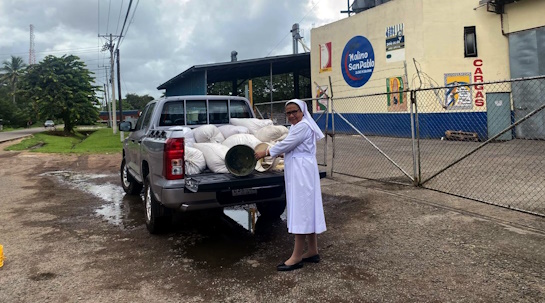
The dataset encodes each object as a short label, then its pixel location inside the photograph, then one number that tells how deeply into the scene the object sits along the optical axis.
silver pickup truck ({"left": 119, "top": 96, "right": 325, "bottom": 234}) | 4.27
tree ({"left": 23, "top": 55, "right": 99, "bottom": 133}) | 29.86
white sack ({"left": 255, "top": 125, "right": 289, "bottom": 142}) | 5.11
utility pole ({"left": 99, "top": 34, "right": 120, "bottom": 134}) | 36.83
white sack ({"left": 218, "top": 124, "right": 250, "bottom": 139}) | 5.56
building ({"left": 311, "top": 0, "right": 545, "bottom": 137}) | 16.33
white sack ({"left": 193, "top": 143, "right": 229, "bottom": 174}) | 4.50
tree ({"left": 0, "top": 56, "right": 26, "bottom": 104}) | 74.06
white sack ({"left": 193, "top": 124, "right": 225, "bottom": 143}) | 5.23
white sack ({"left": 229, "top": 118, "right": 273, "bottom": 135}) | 5.75
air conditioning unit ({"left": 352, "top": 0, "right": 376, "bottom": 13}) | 23.33
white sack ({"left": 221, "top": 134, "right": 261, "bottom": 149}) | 4.86
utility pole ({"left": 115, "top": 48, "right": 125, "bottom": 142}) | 32.91
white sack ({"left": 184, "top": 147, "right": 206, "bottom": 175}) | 4.47
